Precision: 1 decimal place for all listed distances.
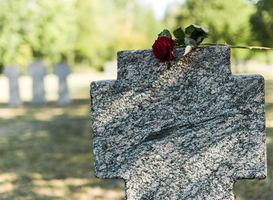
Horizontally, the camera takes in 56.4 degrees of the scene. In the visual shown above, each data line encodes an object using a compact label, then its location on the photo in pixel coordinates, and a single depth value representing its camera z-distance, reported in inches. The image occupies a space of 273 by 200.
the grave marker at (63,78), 411.5
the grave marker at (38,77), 412.2
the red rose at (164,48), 50.7
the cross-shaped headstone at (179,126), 53.1
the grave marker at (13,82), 418.6
